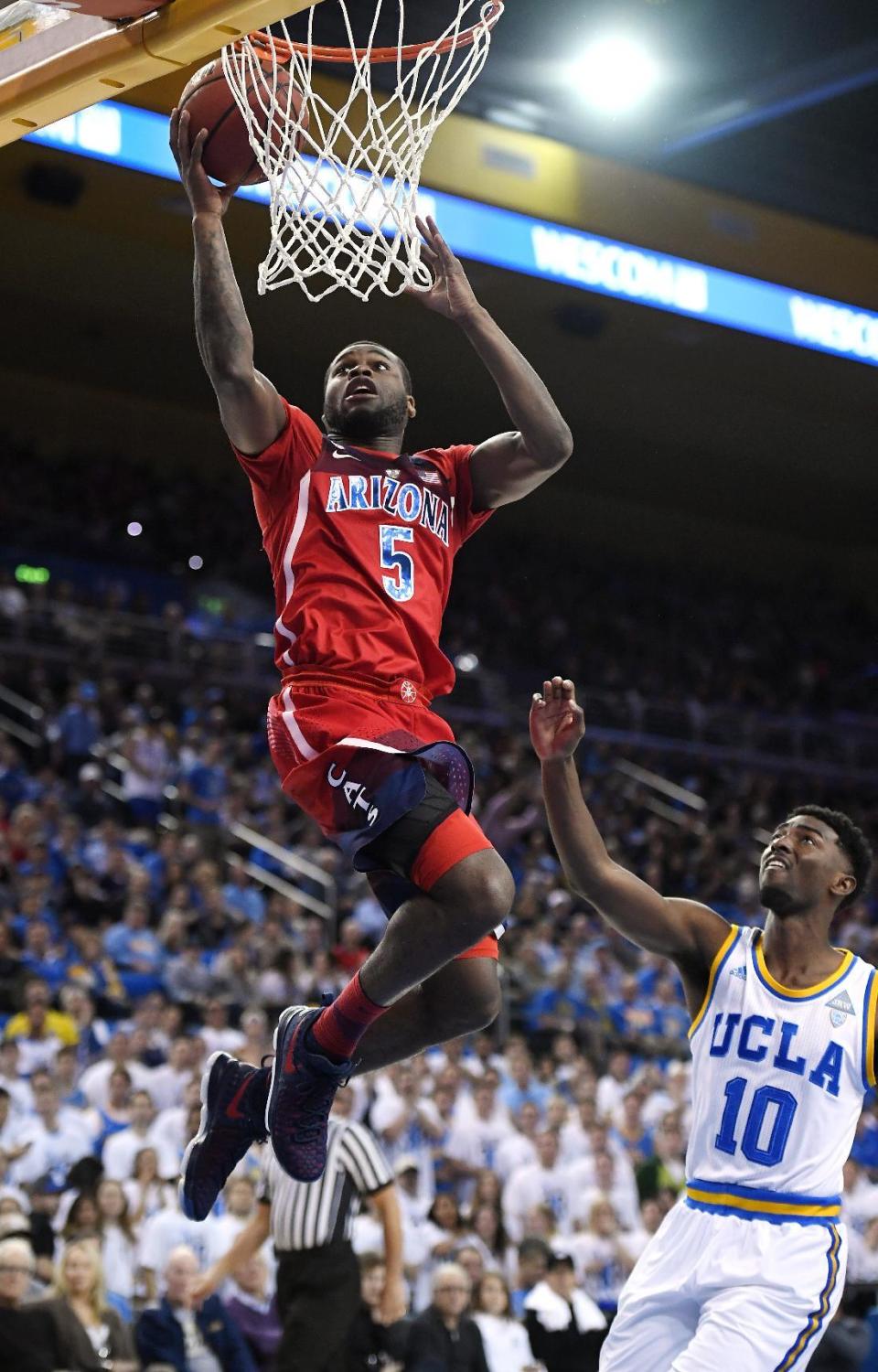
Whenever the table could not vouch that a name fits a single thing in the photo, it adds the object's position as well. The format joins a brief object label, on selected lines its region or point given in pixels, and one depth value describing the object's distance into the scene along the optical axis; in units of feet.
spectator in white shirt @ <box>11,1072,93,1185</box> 28.99
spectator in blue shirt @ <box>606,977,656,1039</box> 42.57
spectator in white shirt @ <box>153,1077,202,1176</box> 29.14
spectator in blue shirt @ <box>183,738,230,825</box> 44.73
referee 23.86
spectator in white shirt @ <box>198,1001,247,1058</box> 33.30
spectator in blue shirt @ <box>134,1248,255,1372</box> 25.39
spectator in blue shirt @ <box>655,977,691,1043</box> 43.14
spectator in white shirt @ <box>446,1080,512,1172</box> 33.83
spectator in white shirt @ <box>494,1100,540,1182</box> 33.81
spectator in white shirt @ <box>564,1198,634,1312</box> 31.68
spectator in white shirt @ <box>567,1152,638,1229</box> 33.17
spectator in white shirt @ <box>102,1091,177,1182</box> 28.94
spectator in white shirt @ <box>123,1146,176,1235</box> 28.14
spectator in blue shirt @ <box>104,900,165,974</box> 36.86
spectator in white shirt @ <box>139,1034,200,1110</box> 30.94
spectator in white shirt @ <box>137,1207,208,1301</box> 27.02
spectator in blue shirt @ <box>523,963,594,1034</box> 42.01
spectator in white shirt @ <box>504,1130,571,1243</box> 32.76
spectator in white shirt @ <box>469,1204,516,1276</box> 30.76
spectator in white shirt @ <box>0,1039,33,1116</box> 29.66
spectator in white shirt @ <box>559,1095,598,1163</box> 34.45
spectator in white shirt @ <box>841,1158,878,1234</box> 35.01
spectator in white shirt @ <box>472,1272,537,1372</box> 28.09
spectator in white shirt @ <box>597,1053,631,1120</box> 38.09
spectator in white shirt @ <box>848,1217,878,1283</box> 33.73
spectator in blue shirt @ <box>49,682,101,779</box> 44.91
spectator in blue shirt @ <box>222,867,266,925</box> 41.04
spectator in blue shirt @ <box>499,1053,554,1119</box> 36.42
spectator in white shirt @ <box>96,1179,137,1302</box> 26.96
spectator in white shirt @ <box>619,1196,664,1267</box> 32.32
